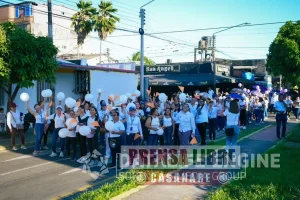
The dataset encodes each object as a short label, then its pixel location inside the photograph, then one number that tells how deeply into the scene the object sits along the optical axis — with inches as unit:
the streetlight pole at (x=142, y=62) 754.2
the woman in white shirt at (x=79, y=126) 359.9
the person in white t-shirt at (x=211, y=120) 497.7
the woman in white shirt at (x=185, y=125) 340.8
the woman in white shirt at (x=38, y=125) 412.2
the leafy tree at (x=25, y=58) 455.5
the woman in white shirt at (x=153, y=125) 341.1
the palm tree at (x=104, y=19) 1380.4
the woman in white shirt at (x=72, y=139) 364.8
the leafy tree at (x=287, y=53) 983.6
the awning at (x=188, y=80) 1080.8
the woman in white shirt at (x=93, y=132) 351.9
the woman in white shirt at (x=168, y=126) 377.6
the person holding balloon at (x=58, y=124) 394.0
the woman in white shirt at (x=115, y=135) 325.7
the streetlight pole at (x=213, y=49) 1036.3
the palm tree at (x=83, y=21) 1353.3
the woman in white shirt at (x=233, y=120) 343.3
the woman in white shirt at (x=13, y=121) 442.3
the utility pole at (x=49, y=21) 578.7
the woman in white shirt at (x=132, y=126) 342.3
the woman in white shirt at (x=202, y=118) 428.1
